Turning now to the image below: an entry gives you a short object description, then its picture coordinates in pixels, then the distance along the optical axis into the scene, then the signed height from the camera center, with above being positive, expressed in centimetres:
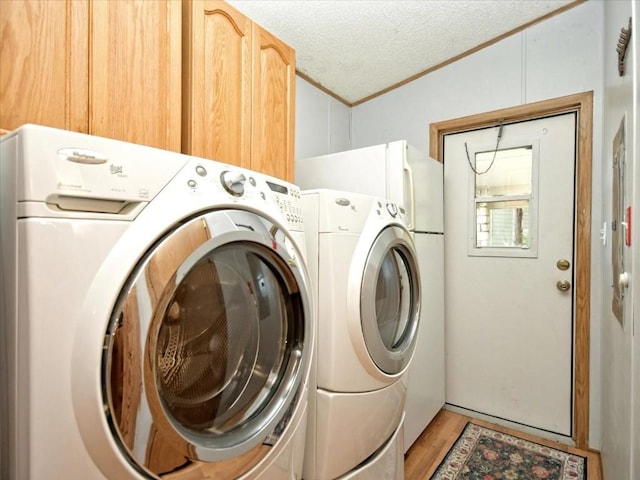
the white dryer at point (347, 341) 115 -35
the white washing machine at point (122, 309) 52 -12
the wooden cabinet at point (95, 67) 77 +43
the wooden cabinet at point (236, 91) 110 +53
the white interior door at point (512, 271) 205 -20
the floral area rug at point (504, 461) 173 -118
